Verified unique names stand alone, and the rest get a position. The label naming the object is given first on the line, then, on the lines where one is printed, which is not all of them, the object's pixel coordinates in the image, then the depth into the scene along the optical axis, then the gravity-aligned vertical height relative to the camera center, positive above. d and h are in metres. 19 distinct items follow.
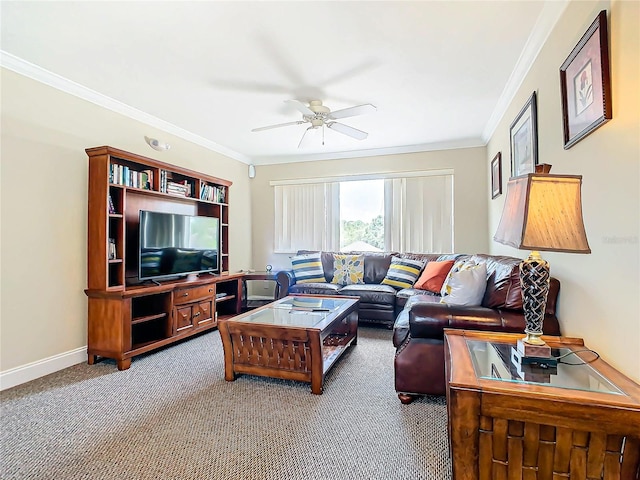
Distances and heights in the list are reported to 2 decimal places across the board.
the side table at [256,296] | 4.72 -0.88
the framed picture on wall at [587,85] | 1.38 +0.73
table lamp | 1.21 +0.09
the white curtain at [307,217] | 5.39 +0.41
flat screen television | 3.25 -0.02
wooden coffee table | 2.33 -0.76
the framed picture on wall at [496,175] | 3.66 +0.75
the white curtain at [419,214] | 4.79 +0.40
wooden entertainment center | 2.84 -0.25
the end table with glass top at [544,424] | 1.02 -0.59
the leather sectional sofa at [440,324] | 1.92 -0.50
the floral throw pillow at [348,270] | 4.71 -0.41
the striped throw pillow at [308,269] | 4.71 -0.40
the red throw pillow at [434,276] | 3.97 -0.44
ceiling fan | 2.84 +1.17
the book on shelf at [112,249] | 2.96 -0.05
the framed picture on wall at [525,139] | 2.36 +0.80
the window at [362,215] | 5.19 +0.41
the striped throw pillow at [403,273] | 4.38 -0.43
